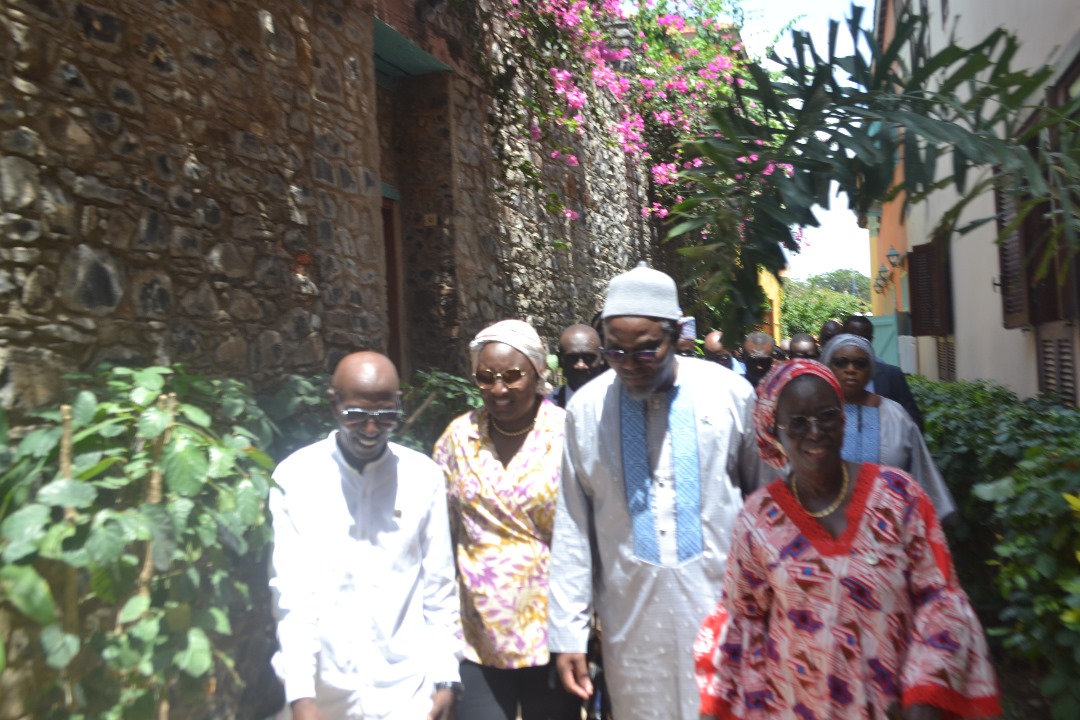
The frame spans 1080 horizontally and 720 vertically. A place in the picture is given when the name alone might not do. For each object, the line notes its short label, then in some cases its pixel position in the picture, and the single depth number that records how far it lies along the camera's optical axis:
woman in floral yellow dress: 3.57
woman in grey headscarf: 4.56
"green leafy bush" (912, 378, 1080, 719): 3.32
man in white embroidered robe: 3.17
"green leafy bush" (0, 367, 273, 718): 2.62
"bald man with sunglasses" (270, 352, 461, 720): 3.02
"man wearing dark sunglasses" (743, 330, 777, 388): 9.88
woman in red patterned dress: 2.45
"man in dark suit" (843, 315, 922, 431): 6.05
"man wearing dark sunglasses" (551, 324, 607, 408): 5.87
